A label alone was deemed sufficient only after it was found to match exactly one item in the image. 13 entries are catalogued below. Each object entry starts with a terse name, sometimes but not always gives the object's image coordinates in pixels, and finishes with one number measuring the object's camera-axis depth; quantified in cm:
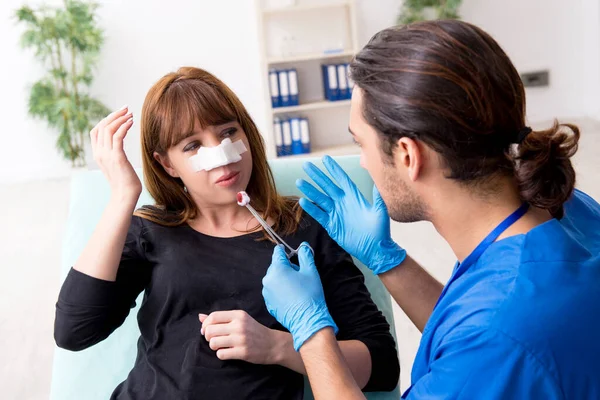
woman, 137
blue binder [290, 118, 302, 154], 486
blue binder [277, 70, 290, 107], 478
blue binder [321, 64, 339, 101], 483
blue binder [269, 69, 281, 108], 480
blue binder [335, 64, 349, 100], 482
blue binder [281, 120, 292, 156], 486
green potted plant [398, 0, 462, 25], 481
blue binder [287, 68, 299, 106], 479
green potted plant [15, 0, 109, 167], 441
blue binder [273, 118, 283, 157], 485
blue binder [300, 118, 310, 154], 487
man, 94
